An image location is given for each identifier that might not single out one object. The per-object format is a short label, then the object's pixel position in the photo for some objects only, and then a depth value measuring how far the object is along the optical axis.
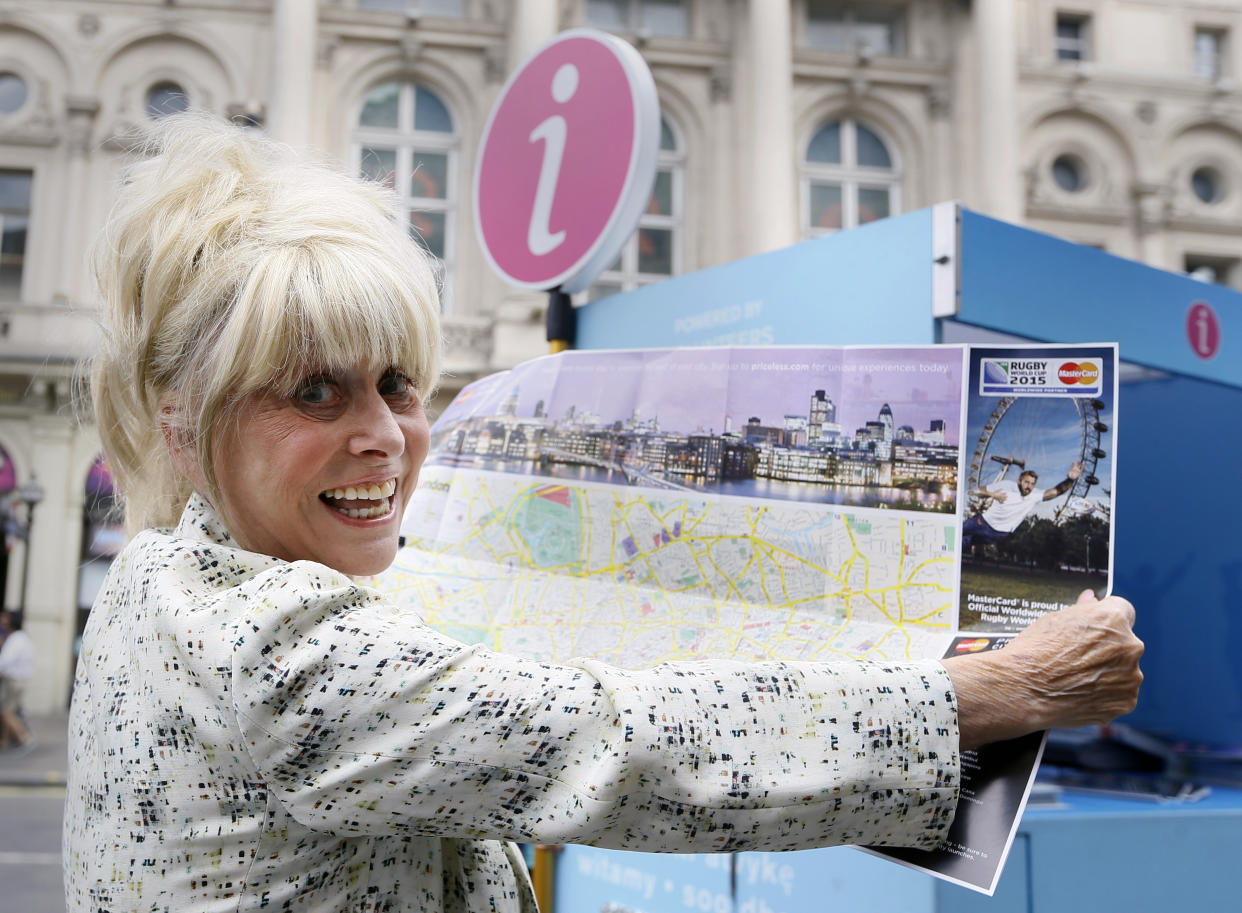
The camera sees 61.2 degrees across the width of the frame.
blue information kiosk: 2.29
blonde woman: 0.86
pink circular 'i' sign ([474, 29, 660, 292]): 2.55
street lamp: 13.34
